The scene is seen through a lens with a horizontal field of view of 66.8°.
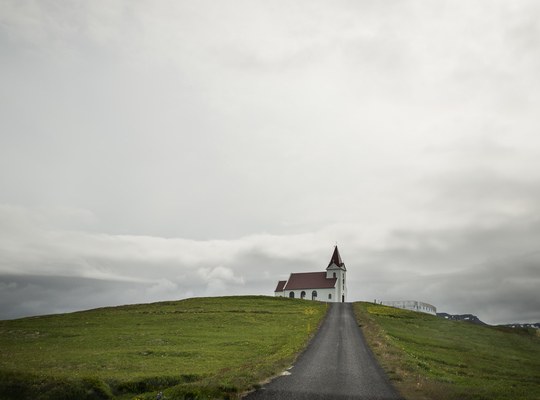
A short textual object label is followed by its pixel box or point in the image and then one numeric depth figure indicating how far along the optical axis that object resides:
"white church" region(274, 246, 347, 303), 137.88
